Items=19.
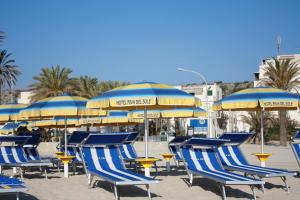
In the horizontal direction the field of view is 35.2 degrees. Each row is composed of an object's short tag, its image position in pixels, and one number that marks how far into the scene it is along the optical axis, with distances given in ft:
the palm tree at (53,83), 142.00
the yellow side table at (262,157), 39.09
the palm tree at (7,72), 146.72
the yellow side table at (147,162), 33.99
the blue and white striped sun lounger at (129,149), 44.17
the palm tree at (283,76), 115.05
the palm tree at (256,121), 138.72
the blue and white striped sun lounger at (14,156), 36.96
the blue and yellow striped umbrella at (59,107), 40.34
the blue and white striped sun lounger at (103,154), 32.76
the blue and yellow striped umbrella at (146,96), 33.09
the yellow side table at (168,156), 41.91
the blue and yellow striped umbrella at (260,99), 39.14
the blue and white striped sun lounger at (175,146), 45.34
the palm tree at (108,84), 155.50
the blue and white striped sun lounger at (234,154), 34.85
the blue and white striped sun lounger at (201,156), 33.32
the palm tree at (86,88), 152.25
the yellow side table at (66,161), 40.27
